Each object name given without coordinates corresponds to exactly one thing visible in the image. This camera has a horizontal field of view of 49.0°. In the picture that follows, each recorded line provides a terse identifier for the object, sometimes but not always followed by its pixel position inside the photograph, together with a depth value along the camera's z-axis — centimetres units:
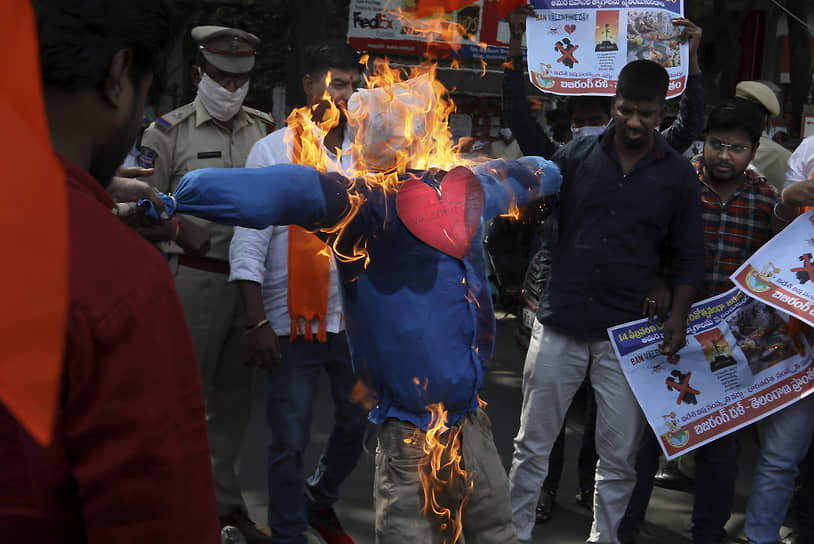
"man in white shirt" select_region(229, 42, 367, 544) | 394
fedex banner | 1371
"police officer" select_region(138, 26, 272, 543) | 429
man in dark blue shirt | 398
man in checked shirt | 422
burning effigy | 287
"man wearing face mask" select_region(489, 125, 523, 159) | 902
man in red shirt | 112
